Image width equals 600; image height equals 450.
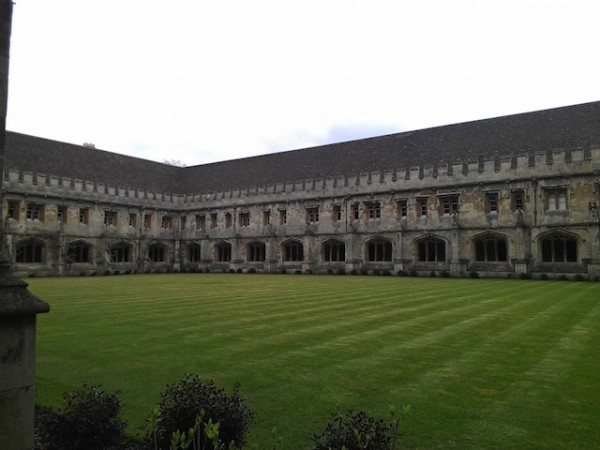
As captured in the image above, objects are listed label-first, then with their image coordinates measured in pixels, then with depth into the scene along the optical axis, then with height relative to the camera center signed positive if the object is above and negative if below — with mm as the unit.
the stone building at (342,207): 28109 +3690
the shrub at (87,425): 3916 -1420
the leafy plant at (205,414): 3760 -1272
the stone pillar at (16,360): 3312 -749
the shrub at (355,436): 3152 -1240
